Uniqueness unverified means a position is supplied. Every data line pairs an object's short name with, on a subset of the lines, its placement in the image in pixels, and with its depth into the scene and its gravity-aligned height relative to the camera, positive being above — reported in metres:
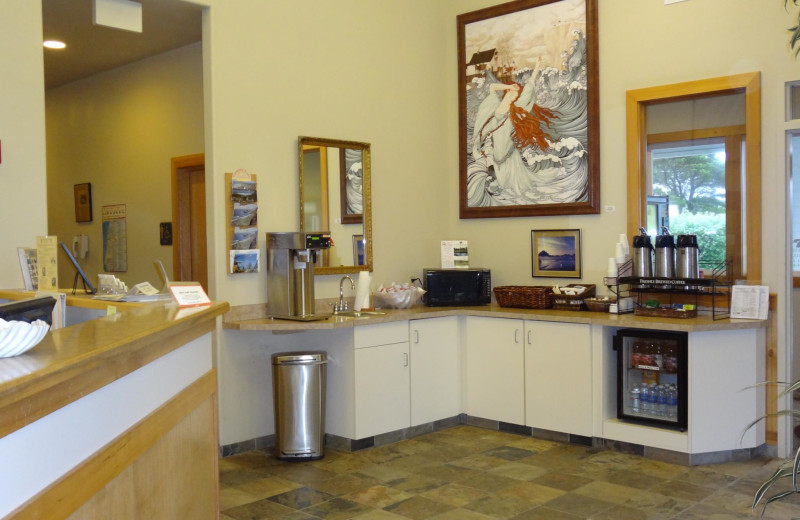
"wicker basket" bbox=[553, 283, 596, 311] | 5.22 -0.45
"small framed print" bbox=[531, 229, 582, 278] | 5.54 -0.12
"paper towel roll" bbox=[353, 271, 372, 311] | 5.26 -0.35
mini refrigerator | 4.57 -0.92
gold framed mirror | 5.18 +0.31
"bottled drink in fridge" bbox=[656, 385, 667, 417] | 4.71 -1.06
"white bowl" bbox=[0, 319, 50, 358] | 1.46 -0.18
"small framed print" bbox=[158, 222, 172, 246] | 6.51 +0.09
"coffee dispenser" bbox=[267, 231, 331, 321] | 4.78 -0.20
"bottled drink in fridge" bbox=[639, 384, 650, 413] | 4.78 -1.05
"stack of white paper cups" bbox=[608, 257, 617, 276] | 5.03 -0.21
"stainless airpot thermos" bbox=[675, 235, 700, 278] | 4.76 -0.14
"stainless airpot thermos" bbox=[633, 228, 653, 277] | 4.97 -0.13
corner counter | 4.49 -0.91
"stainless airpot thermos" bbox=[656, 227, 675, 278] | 4.86 -0.14
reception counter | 1.35 -0.42
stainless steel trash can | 4.71 -1.06
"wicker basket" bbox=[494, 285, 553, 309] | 5.37 -0.43
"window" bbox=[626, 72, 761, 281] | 4.70 +0.60
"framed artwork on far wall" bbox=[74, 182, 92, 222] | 7.30 +0.43
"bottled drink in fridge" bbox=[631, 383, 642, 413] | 4.83 -1.08
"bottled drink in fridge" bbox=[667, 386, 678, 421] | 4.66 -1.07
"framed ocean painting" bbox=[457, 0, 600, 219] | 5.46 +1.00
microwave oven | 5.72 -0.37
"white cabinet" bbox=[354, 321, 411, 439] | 4.89 -0.94
